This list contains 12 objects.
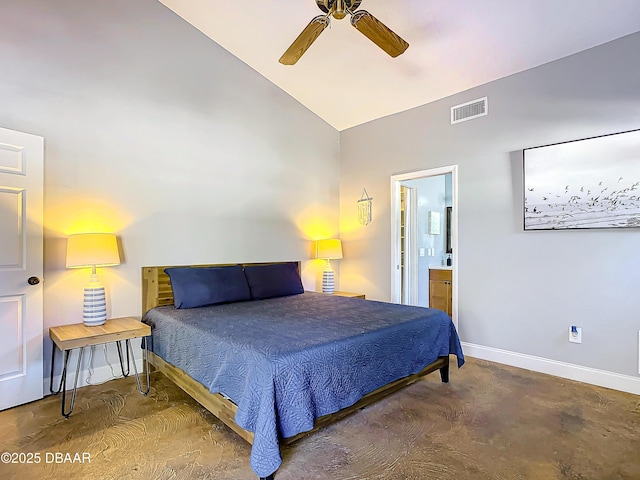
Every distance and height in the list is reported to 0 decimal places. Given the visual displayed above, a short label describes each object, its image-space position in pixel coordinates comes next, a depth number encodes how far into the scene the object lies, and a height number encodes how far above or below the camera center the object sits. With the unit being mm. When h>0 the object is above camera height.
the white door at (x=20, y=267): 2469 -155
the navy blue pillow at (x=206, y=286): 3156 -384
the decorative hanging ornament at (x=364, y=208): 4672 +483
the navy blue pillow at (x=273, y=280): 3699 -388
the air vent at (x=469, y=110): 3551 +1376
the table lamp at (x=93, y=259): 2652 -105
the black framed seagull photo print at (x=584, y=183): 2711 +498
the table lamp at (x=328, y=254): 4508 -120
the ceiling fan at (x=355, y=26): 2209 +1410
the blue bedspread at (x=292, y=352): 1731 -655
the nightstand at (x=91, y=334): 2420 -641
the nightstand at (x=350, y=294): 4450 -632
